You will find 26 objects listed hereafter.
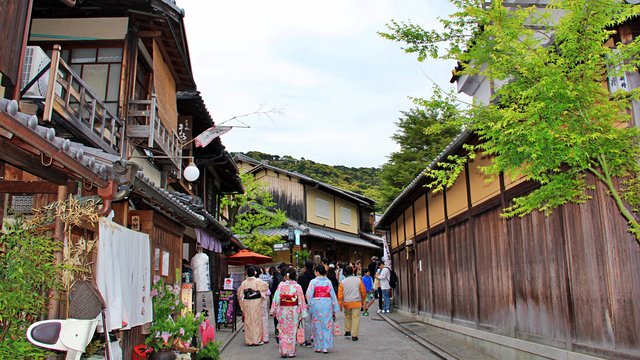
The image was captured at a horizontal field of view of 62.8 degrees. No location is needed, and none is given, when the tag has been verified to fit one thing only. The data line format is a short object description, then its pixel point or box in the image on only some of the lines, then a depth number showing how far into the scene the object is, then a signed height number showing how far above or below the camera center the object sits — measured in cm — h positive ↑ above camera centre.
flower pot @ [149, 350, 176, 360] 811 -117
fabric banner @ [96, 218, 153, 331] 676 +8
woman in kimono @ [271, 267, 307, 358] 1224 -83
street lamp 1352 +269
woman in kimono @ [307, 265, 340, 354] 1274 -84
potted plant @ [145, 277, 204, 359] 827 -75
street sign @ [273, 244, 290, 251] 2785 +155
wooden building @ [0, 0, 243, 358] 569 +314
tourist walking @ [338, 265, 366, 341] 1450 -67
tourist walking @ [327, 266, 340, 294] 1633 +1
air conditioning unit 873 +349
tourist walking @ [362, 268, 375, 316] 2255 -42
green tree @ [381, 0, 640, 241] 560 +188
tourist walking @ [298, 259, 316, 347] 1495 -6
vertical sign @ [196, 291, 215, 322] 1295 -60
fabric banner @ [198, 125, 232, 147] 1356 +368
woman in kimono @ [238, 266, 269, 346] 1422 -85
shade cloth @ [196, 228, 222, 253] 1549 +117
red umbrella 2178 +76
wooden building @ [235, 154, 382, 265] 3491 +468
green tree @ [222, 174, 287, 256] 2944 +337
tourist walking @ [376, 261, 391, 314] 2177 -39
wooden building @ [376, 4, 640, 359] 713 -1
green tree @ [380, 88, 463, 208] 3688 +840
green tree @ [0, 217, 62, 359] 463 +0
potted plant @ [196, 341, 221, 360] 986 -140
